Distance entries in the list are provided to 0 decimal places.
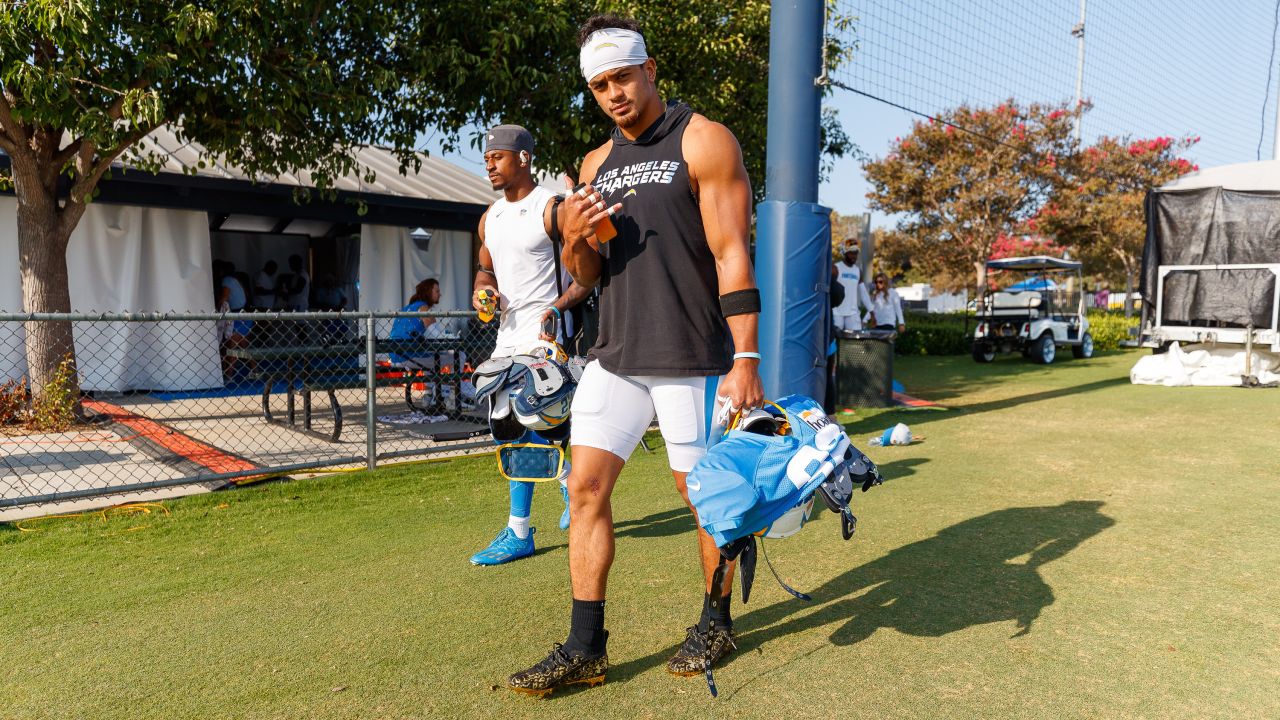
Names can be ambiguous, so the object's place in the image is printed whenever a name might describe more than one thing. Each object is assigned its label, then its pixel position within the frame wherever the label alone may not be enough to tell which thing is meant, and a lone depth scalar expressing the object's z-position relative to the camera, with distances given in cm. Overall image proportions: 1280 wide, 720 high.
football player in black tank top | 268
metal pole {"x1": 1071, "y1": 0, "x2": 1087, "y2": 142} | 1688
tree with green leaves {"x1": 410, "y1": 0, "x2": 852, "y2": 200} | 855
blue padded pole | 541
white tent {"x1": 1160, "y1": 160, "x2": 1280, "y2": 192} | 1455
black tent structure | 1188
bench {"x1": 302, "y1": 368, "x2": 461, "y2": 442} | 783
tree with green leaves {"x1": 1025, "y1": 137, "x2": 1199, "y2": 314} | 2370
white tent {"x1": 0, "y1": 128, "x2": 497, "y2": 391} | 1098
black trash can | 963
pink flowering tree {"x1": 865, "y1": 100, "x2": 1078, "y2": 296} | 2394
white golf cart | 1681
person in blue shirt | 923
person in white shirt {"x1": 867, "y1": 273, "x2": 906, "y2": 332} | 1268
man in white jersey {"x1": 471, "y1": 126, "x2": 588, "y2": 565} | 412
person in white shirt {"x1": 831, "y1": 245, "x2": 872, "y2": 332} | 1071
